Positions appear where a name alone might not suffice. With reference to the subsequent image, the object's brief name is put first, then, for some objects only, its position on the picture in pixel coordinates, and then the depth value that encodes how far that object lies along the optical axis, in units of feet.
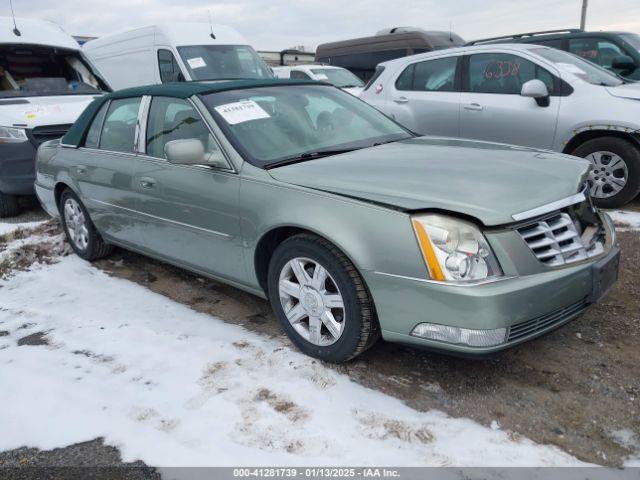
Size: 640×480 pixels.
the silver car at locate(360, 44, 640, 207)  17.92
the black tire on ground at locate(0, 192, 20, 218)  21.24
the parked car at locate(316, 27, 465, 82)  49.03
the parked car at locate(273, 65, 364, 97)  40.06
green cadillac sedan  8.13
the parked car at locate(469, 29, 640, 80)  26.07
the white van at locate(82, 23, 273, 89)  32.37
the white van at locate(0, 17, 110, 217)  20.59
